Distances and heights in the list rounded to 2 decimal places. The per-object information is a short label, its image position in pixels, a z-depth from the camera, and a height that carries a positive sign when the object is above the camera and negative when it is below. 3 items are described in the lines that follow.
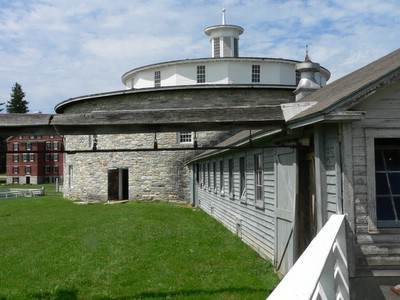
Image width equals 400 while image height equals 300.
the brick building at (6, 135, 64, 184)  82.88 +1.25
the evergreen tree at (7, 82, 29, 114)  94.88 +14.14
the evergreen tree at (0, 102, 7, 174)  83.62 +2.98
